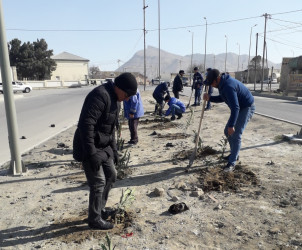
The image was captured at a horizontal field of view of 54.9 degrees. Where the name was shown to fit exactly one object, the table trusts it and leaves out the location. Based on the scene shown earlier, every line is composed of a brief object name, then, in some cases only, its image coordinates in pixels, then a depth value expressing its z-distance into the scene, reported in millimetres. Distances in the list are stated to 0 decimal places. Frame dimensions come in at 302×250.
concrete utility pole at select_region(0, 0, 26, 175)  4578
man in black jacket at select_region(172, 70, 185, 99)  13088
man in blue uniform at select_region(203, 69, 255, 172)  4360
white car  34250
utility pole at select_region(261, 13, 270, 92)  29220
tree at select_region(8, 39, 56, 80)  56884
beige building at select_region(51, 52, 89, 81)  70125
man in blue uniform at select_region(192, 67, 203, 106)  13185
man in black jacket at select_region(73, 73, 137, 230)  2672
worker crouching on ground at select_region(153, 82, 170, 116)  10430
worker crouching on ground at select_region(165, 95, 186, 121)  10328
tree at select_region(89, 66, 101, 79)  99188
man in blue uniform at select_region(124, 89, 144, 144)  6520
